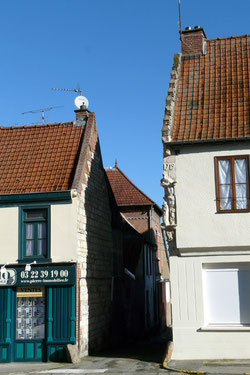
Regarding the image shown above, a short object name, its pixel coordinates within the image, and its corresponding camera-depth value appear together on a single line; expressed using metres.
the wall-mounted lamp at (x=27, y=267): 16.97
